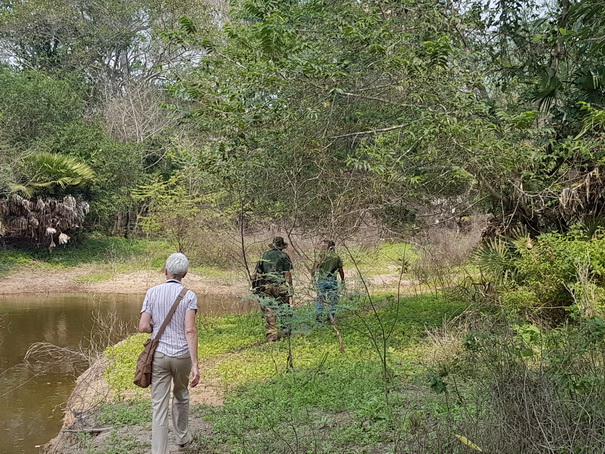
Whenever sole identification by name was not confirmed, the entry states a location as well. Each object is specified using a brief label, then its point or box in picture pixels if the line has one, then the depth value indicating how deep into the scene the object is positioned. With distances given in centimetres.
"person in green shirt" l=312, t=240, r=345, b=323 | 782
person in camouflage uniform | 956
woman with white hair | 532
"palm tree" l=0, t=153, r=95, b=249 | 2417
